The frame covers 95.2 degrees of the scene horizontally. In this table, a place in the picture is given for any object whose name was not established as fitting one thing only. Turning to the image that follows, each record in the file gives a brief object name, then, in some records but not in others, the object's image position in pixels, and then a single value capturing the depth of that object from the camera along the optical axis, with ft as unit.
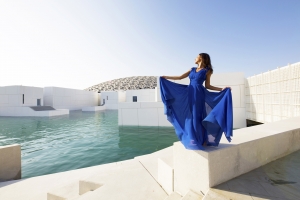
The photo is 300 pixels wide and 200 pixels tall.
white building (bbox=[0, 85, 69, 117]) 68.69
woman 6.03
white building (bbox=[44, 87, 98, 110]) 88.87
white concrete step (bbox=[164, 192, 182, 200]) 6.36
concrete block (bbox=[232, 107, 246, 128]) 34.60
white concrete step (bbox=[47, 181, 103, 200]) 8.82
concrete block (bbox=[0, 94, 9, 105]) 70.62
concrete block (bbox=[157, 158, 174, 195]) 6.99
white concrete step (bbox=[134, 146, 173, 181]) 9.54
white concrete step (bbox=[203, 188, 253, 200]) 4.96
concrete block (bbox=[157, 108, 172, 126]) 36.22
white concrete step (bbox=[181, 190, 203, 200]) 5.48
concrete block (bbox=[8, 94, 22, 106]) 69.82
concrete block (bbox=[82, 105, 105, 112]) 91.20
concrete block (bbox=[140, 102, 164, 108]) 36.93
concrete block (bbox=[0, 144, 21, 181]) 12.52
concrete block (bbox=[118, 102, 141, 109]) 37.60
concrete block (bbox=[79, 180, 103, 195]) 8.73
